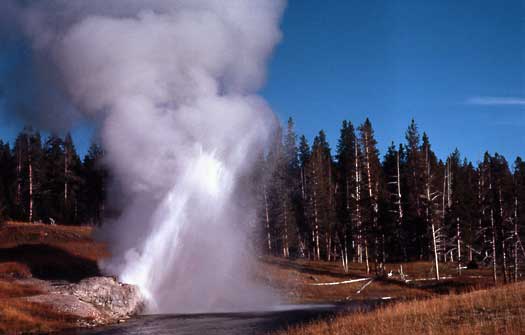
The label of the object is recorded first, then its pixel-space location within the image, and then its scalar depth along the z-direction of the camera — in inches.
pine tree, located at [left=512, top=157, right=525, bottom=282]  1650.5
